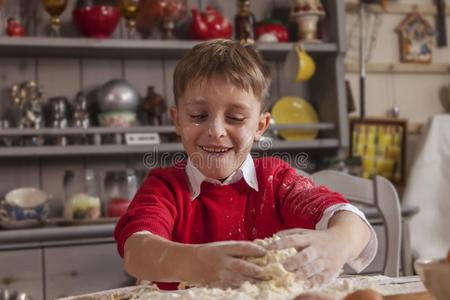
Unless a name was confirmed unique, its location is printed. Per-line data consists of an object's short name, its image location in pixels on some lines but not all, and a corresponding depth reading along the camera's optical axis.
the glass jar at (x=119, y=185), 2.53
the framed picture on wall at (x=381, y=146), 3.03
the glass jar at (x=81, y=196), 2.39
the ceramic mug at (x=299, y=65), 2.69
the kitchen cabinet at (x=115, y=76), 2.47
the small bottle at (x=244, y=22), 2.77
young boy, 0.96
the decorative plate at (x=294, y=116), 2.81
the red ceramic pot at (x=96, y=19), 2.53
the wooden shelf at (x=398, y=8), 3.08
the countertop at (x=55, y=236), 2.12
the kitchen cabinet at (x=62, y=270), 2.11
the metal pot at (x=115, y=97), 2.57
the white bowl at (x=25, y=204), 2.32
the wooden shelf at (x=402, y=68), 3.08
